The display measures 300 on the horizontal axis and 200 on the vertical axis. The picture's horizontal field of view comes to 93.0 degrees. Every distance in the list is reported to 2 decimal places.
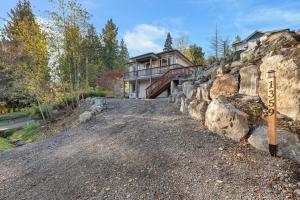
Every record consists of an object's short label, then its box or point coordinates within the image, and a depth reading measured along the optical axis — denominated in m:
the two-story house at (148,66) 15.28
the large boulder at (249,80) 4.11
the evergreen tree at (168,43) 37.66
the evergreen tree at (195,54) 23.94
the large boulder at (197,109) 4.78
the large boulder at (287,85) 3.35
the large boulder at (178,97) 6.86
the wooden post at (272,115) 2.92
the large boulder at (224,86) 4.60
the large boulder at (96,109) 7.46
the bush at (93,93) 13.21
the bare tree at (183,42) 27.49
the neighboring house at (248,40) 14.84
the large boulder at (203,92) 5.16
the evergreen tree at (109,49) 26.96
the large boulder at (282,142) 2.88
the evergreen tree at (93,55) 10.15
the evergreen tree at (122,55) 28.42
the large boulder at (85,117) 6.87
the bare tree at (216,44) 21.52
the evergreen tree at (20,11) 20.95
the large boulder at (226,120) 3.51
